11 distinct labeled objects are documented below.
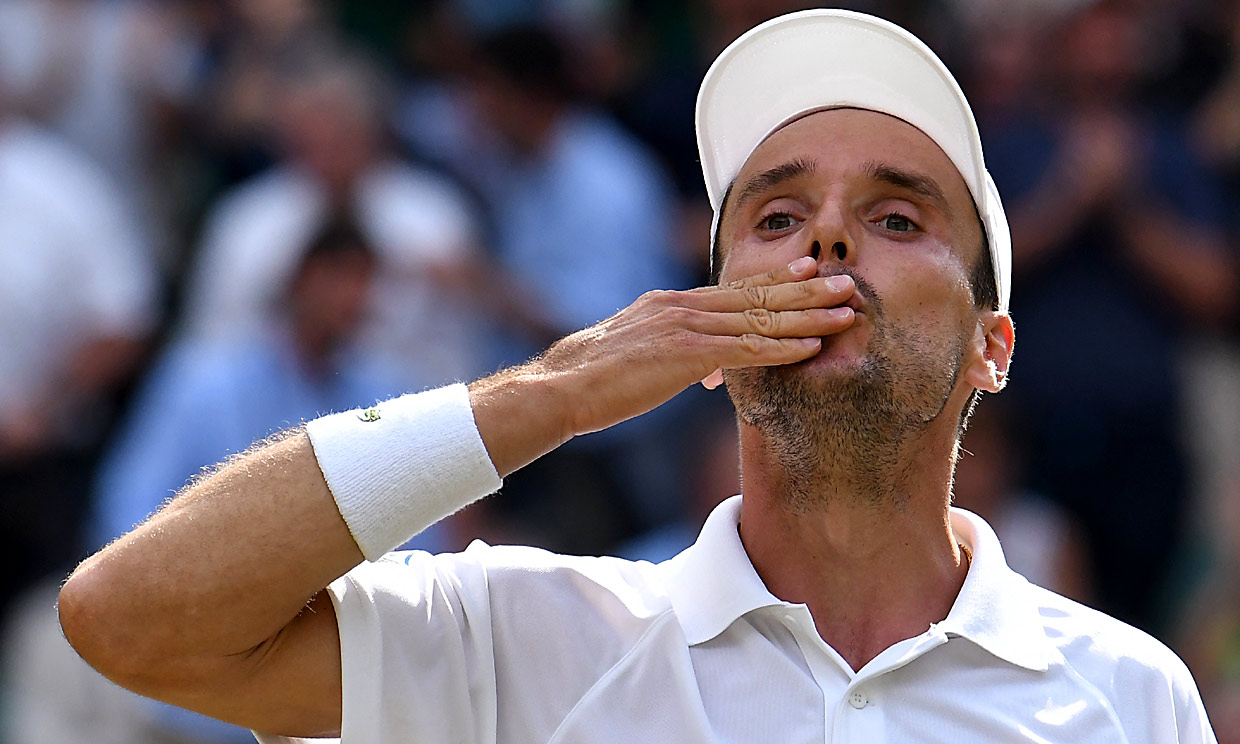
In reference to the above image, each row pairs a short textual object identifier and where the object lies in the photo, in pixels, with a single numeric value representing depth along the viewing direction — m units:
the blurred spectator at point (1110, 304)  12.07
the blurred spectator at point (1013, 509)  11.03
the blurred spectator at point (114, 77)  13.82
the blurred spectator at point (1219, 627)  11.78
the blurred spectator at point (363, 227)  11.96
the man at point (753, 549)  4.78
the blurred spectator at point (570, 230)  12.29
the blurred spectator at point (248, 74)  13.65
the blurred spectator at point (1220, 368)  12.92
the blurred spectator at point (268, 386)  10.80
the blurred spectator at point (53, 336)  11.96
